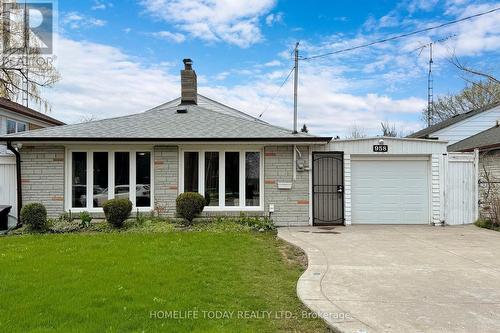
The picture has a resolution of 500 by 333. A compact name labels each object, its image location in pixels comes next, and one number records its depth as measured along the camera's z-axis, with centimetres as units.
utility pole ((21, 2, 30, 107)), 1723
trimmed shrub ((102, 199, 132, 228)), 1054
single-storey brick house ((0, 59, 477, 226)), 1158
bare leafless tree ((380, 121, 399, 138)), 3950
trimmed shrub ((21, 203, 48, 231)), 1034
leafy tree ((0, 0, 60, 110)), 1734
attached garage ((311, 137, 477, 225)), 1202
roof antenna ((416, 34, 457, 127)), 1458
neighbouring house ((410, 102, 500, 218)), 1236
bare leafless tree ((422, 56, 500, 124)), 2736
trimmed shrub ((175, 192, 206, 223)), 1088
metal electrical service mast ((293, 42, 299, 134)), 1327
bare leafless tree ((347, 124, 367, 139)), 4203
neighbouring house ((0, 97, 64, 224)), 1163
